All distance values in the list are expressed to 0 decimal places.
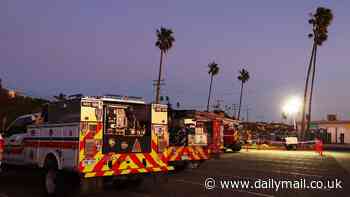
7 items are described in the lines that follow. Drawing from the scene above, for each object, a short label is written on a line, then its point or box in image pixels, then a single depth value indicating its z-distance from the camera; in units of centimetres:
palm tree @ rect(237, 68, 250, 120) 8162
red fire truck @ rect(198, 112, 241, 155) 2955
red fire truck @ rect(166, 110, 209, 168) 1323
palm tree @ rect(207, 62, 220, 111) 7988
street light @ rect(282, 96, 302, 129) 4925
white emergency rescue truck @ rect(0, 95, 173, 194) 941
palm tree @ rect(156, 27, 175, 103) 5753
